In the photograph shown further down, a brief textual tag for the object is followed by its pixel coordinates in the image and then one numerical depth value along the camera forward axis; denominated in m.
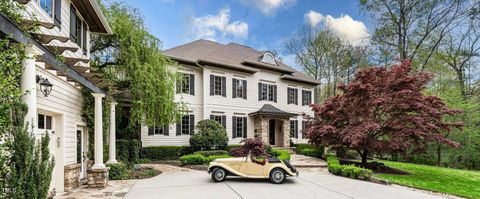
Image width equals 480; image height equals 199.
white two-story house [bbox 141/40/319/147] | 17.67
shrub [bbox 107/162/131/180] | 10.20
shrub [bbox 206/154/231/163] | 13.99
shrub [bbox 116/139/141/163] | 11.98
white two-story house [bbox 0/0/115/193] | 4.25
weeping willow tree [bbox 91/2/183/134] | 11.62
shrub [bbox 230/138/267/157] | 10.63
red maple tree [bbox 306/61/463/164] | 11.68
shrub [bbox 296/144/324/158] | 17.98
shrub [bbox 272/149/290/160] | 15.14
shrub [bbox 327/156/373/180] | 10.62
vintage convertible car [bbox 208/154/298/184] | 9.48
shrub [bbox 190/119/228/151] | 16.36
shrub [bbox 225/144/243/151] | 17.86
